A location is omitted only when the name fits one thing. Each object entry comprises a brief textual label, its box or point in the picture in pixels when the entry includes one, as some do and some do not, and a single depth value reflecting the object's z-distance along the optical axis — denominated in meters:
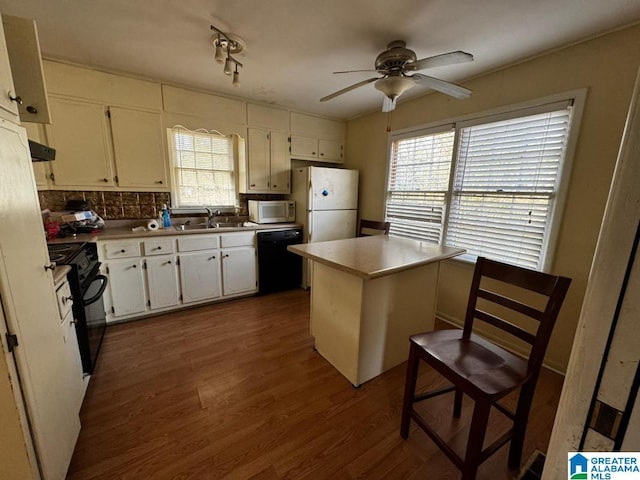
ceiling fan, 1.82
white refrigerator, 3.42
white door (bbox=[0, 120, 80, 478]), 0.93
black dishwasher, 3.33
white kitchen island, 1.74
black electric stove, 1.72
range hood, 1.38
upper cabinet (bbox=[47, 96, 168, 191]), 2.47
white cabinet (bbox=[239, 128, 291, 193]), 3.40
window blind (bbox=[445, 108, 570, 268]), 2.08
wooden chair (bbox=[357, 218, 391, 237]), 2.99
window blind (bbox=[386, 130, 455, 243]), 2.85
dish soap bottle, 3.01
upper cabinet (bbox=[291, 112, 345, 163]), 3.69
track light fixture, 1.91
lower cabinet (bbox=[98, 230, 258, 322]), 2.54
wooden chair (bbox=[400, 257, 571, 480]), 1.11
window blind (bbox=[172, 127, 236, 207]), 3.16
